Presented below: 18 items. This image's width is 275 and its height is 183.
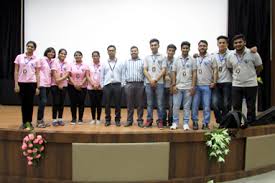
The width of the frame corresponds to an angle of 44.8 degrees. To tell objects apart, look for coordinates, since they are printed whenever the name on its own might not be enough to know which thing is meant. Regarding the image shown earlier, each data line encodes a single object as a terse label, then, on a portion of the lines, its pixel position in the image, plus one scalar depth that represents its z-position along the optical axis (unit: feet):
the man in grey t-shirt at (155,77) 15.03
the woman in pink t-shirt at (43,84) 15.81
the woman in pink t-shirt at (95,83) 16.74
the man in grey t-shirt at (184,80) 14.46
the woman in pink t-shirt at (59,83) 16.35
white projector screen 25.04
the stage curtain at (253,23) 25.00
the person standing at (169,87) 15.15
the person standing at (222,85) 14.96
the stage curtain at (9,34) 27.76
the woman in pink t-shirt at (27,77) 14.29
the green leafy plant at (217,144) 11.68
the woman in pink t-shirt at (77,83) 16.76
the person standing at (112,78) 15.97
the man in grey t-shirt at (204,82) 14.75
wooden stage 11.11
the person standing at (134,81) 15.49
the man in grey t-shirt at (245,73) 13.97
